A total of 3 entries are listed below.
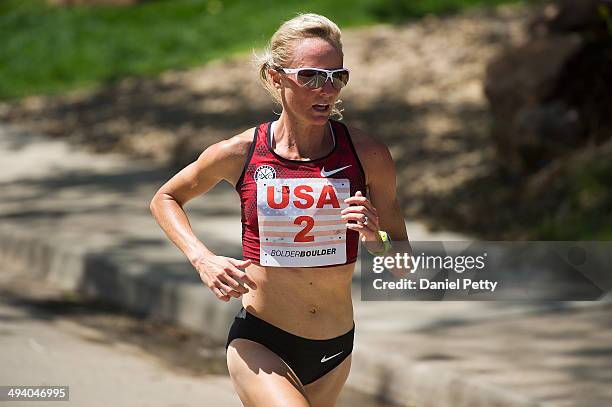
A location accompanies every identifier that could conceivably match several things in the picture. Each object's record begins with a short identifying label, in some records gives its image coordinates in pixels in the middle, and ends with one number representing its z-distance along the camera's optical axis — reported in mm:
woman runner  8352
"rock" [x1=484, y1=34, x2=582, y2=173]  20719
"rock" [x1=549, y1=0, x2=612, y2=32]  20984
